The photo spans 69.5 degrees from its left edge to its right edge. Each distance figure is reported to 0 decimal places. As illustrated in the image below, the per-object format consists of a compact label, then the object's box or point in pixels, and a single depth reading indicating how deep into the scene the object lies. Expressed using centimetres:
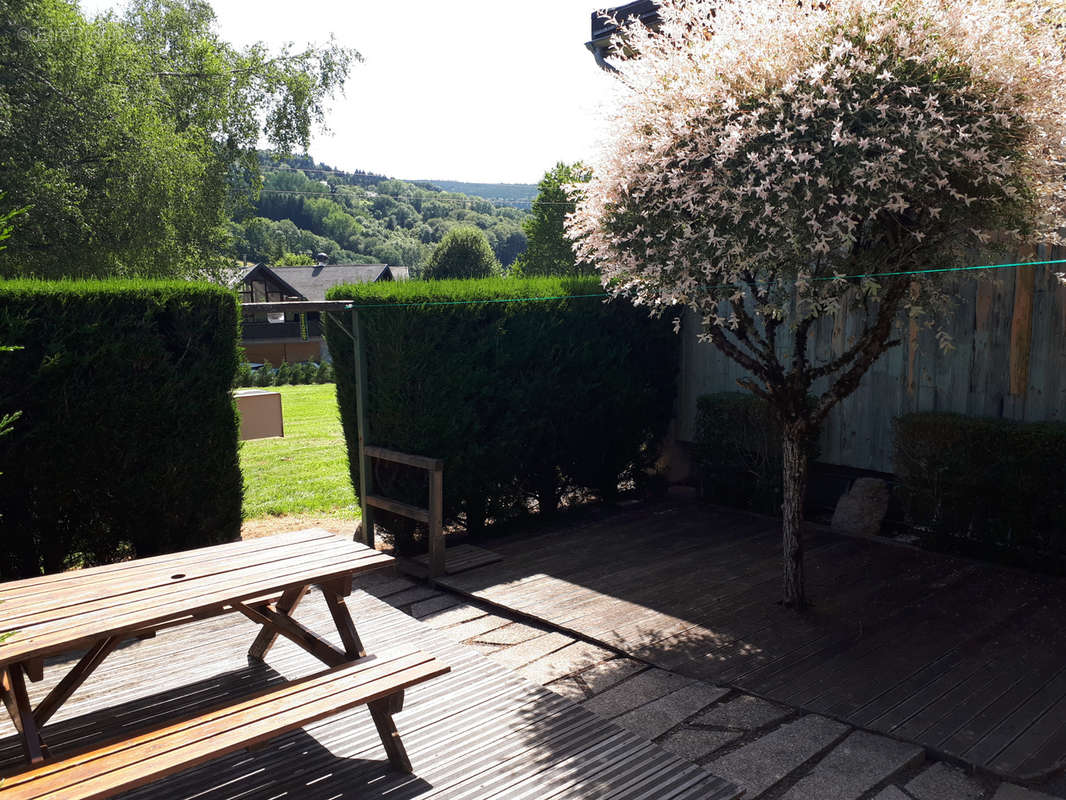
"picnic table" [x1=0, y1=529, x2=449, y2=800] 235
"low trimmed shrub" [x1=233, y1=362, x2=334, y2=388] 2980
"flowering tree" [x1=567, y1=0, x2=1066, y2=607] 379
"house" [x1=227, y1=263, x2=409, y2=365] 4203
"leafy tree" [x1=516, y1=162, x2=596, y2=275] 3117
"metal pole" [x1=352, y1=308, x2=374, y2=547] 629
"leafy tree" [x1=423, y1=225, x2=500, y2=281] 4338
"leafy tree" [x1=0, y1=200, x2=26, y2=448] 231
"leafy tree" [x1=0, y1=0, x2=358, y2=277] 1523
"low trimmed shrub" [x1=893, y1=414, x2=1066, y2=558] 545
